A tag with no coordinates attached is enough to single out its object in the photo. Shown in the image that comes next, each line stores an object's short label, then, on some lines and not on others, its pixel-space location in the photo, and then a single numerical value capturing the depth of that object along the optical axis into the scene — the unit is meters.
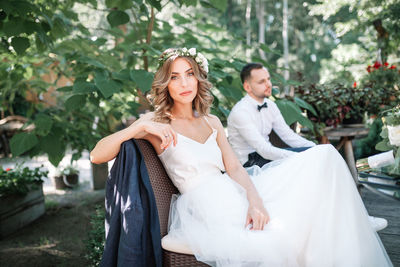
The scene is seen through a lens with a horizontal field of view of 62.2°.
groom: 2.86
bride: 1.53
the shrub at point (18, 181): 3.87
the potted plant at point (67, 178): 5.99
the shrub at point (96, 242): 2.51
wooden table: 3.78
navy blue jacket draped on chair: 1.55
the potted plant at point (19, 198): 3.80
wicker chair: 1.60
